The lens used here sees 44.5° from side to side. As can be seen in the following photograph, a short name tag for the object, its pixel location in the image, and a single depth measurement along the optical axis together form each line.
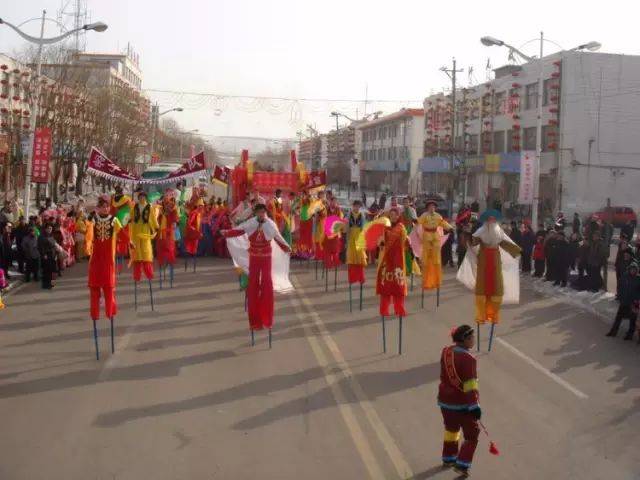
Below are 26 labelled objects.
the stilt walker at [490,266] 12.02
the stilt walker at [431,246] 15.36
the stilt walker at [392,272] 11.80
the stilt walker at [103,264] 11.09
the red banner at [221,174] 29.55
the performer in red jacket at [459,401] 6.91
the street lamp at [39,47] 23.11
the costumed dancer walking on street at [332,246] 18.33
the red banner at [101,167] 18.94
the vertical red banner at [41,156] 27.95
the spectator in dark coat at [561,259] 18.83
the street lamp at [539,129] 29.30
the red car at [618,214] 41.42
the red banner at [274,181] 27.06
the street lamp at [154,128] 61.47
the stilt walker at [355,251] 15.26
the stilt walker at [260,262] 11.77
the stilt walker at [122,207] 14.21
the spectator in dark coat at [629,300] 12.84
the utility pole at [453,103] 45.37
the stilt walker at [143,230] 15.05
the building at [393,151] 80.00
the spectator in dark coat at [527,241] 21.08
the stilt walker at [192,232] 19.83
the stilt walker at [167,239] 17.08
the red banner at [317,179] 25.48
